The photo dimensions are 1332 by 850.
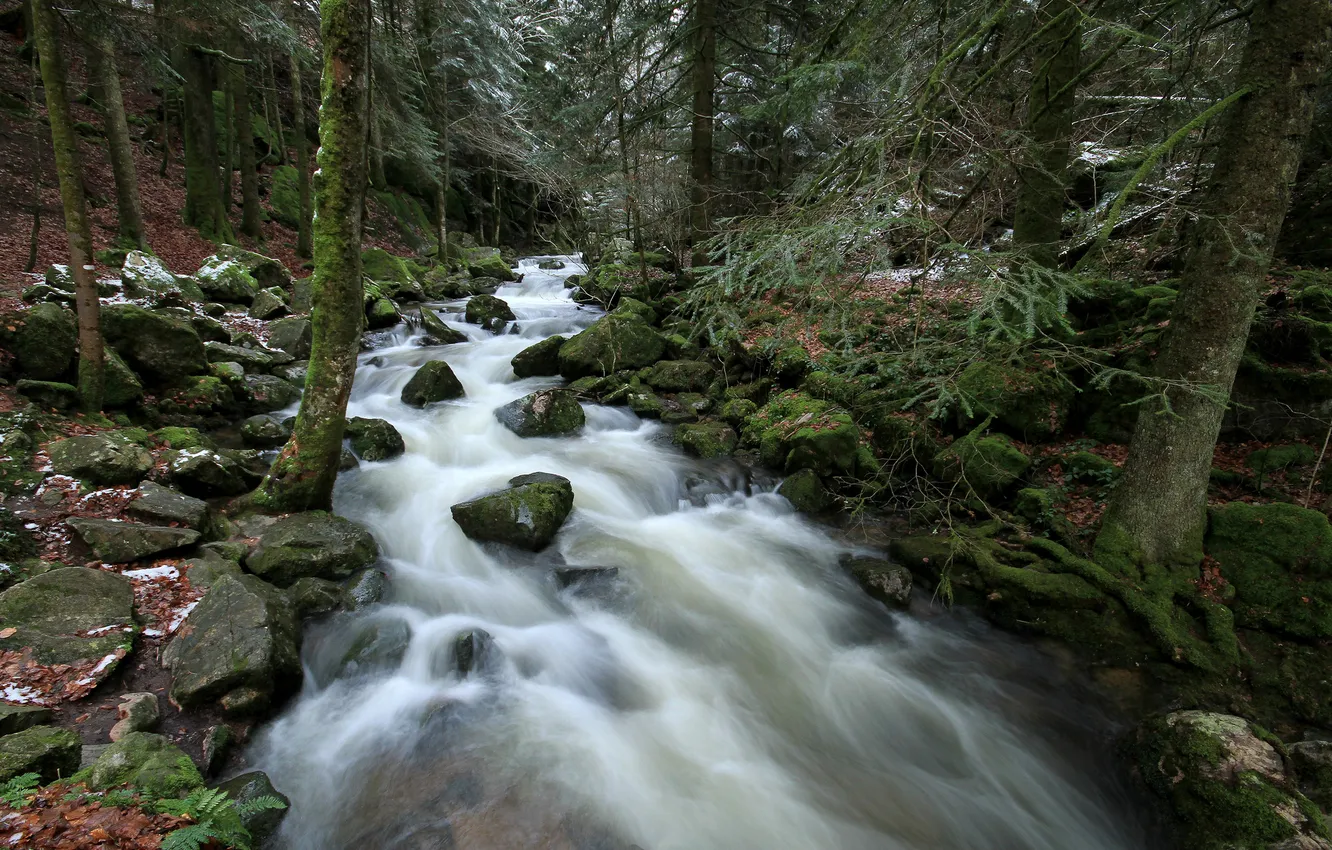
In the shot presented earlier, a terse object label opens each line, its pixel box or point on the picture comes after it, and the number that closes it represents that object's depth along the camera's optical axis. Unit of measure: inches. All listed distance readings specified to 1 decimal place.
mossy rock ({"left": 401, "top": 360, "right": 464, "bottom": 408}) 399.9
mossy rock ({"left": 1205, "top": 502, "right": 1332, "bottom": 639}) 180.4
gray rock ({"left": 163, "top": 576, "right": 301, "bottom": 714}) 148.3
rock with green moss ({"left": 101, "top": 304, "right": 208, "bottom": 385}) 281.6
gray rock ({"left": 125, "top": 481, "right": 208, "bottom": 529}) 198.5
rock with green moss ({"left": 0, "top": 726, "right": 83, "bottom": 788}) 101.2
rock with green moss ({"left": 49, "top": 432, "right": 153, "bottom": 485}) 206.7
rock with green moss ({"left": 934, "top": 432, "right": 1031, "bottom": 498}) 258.7
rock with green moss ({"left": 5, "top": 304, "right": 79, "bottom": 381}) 241.4
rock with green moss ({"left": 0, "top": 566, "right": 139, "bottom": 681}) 141.9
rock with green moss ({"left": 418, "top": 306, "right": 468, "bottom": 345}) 517.6
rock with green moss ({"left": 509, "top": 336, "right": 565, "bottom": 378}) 464.4
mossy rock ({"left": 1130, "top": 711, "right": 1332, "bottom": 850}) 132.8
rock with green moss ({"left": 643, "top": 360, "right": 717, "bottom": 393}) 434.0
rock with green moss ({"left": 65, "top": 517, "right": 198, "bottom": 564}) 177.9
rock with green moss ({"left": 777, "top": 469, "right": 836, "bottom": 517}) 301.1
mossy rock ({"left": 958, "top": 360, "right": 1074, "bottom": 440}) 273.3
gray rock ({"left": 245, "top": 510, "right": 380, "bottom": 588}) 199.3
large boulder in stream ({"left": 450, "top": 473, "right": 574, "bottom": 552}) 258.1
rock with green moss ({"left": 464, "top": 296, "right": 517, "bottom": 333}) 583.2
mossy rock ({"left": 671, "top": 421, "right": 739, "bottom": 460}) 353.7
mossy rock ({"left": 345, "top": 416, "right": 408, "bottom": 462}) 312.8
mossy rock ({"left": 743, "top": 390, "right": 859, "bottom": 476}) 307.0
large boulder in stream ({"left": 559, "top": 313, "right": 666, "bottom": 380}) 449.2
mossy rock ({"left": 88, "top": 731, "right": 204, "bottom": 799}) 106.7
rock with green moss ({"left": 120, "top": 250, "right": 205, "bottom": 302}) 366.3
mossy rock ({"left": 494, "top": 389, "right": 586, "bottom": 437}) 376.8
